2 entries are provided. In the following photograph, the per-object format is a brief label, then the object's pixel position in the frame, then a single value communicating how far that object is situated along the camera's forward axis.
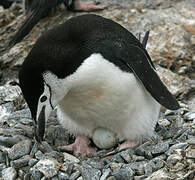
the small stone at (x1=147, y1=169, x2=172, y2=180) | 5.55
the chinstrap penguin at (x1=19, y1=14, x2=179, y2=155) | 5.77
